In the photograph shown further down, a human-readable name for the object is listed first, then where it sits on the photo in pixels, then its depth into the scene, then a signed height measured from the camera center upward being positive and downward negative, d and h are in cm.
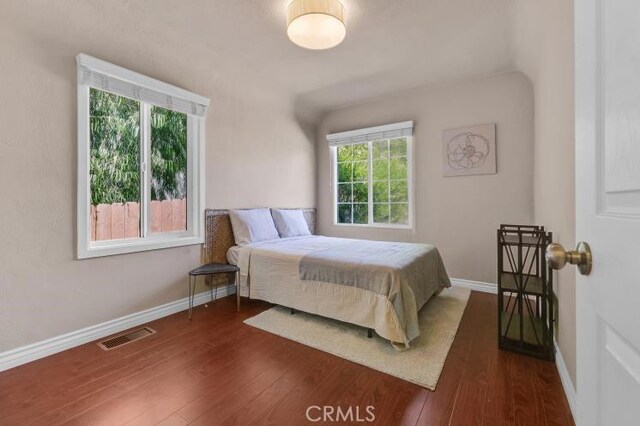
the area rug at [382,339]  177 -97
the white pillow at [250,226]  317 -16
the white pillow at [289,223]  371 -15
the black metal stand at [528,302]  189 -63
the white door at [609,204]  45 +1
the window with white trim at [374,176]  389 +55
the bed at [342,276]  203 -54
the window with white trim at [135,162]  217 +47
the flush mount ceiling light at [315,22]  192 +135
